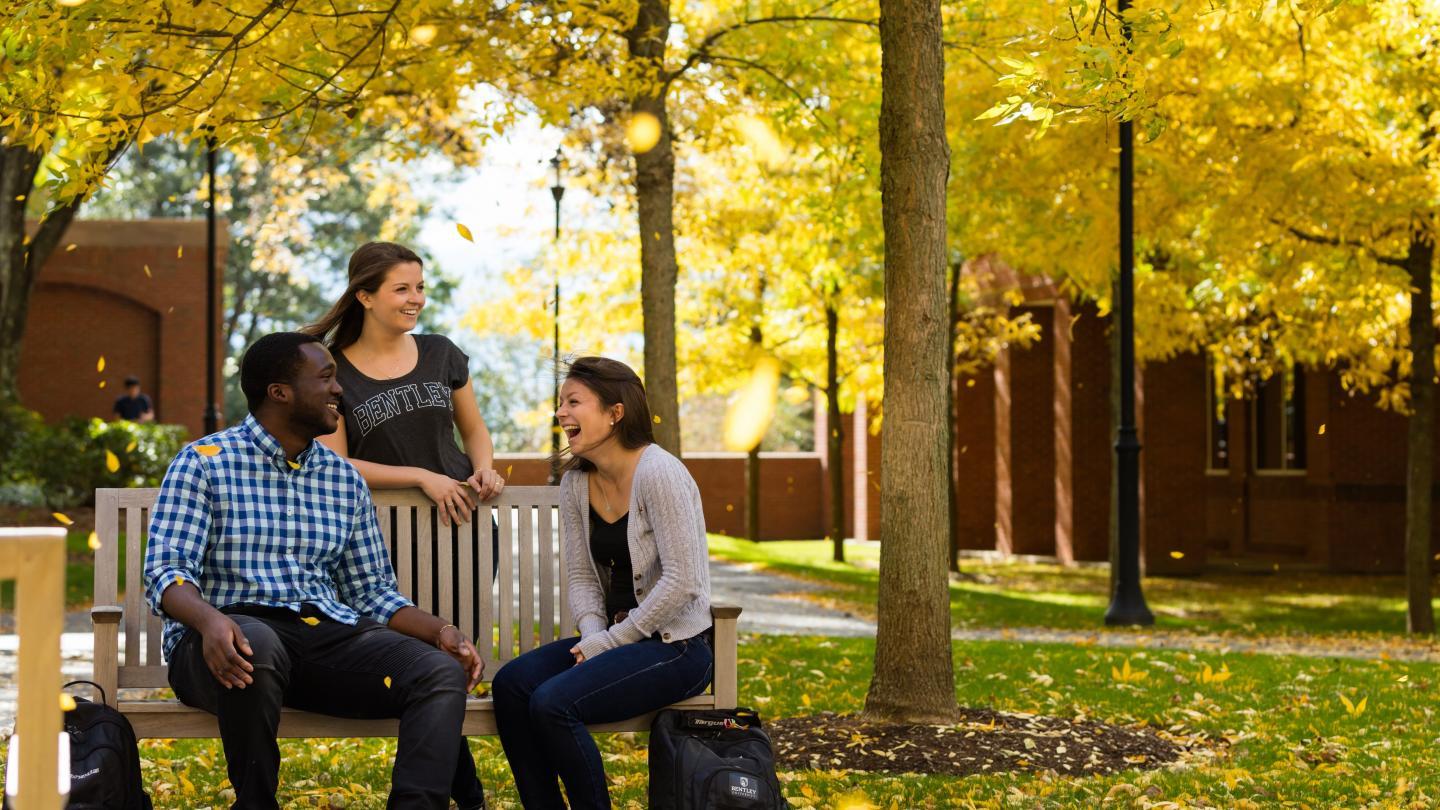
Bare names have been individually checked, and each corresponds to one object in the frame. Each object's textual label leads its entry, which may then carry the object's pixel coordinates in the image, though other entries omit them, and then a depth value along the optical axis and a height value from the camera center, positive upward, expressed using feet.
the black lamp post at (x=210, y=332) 62.39 +5.32
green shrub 63.21 +0.42
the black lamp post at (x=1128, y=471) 42.50 -0.08
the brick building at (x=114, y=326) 89.66 +7.96
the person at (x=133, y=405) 78.74 +3.02
